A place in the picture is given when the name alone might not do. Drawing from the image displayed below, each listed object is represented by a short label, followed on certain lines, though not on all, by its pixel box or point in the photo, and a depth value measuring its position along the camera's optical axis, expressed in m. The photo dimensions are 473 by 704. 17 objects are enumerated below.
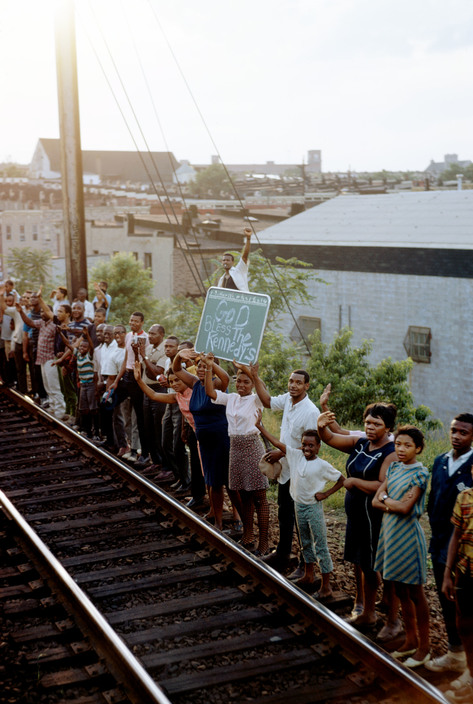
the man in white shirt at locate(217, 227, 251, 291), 11.31
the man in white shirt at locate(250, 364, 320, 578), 7.13
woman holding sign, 7.96
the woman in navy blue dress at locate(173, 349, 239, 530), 8.47
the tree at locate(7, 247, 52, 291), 40.69
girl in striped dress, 5.77
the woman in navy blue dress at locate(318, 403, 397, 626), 6.15
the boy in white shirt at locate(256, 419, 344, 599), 6.81
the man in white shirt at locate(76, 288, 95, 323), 15.27
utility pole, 15.54
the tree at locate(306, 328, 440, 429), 15.33
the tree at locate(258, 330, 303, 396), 16.39
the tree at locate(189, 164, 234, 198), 87.56
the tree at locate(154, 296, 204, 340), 21.74
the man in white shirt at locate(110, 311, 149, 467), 11.02
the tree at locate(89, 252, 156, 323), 32.47
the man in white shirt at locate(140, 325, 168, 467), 10.47
